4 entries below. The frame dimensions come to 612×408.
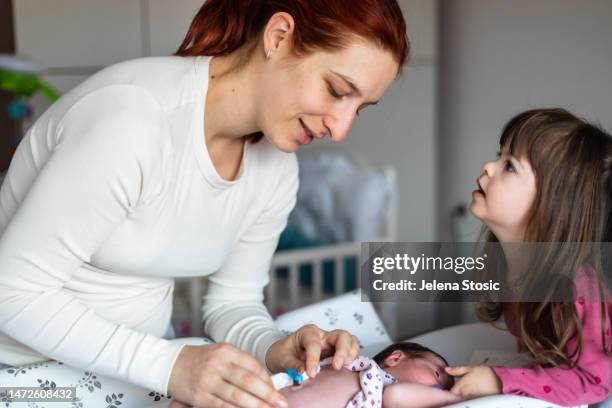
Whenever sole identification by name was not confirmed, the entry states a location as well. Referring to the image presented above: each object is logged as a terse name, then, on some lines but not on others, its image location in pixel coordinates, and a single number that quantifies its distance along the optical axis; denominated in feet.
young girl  3.14
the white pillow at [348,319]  3.95
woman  2.69
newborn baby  3.02
